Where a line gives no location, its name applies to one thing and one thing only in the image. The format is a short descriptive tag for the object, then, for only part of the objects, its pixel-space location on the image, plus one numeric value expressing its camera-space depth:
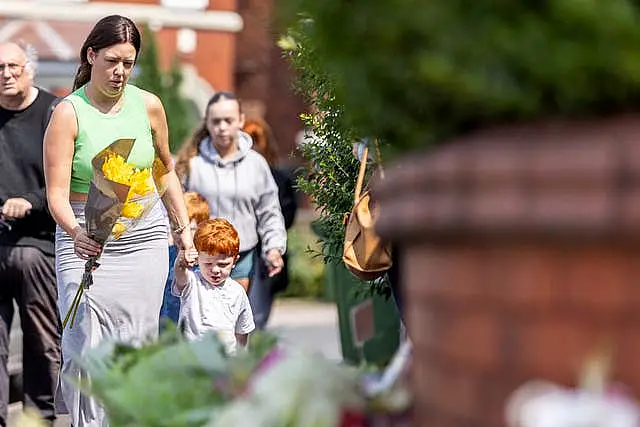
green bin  11.23
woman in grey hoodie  12.47
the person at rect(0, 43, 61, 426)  10.41
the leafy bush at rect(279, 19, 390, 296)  8.29
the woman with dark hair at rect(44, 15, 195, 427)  8.31
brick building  36.32
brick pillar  3.29
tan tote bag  7.90
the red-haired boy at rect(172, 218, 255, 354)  10.01
